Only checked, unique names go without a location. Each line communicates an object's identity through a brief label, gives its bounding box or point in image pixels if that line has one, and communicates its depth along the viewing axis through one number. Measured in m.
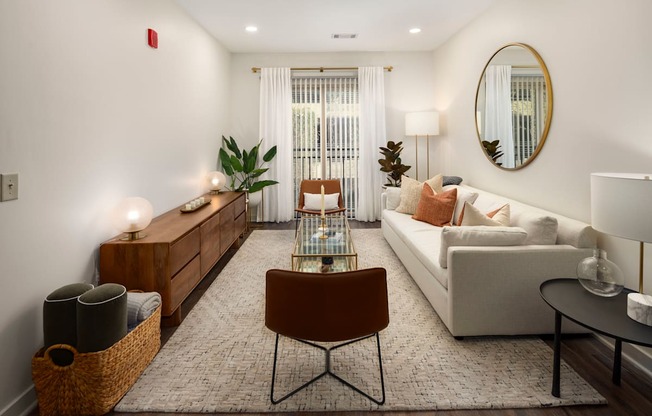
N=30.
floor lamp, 5.43
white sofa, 2.30
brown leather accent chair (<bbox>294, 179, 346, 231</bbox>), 5.26
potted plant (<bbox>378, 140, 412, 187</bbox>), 5.61
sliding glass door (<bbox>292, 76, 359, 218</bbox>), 6.07
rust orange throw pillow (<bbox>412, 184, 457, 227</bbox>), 3.89
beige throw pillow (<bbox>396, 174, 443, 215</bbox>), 4.44
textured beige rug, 1.81
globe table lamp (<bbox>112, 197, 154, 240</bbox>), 2.45
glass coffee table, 2.94
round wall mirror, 3.10
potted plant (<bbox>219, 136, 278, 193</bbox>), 5.29
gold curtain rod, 5.95
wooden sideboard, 2.40
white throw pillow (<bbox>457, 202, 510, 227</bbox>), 2.81
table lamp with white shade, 1.59
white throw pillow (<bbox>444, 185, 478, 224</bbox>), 3.81
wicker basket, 1.70
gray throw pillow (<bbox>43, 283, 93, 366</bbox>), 1.76
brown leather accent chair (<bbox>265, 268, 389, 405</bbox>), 1.64
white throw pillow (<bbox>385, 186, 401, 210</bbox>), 4.74
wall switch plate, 1.67
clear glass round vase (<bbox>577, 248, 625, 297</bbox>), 1.88
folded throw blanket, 2.09
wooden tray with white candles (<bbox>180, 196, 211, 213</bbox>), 3.54
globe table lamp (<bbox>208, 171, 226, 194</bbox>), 4.71
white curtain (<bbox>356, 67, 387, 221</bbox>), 5.96
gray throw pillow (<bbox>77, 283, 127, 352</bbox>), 1.72
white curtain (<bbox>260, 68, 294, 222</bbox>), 5.95
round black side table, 1.56
